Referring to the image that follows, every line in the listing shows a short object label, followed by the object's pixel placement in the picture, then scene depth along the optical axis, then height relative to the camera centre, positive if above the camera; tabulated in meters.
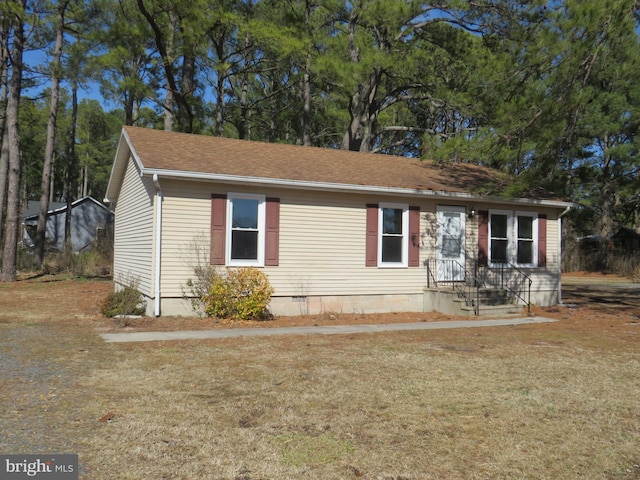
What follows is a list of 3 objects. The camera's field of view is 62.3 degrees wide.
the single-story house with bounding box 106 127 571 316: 11.23 +0.64
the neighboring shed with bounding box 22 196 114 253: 39.19 +1.93
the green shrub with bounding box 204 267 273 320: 10.91 -0.95
